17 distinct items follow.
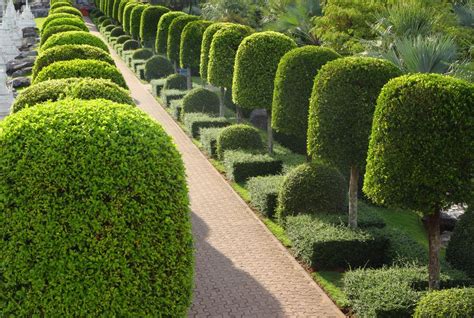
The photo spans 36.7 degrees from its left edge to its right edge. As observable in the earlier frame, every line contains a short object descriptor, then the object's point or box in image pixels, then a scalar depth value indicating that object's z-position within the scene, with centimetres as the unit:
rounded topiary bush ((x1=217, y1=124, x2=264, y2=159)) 2364
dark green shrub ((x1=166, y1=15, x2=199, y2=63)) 3853
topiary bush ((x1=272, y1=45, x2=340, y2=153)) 1991
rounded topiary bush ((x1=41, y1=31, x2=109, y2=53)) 2448
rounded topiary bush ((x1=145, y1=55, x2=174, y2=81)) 4278
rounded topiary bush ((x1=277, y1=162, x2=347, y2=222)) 1705
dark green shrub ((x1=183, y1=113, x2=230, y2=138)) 2806
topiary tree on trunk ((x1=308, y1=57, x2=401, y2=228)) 1571
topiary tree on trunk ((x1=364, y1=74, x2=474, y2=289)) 1211
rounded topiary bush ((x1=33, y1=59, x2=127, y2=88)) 1731
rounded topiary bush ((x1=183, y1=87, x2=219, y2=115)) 3069
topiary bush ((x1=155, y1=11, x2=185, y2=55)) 4203
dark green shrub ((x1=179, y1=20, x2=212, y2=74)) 3491
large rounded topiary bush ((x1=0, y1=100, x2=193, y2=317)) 795
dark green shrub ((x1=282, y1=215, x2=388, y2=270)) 1526
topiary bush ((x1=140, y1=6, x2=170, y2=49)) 4828
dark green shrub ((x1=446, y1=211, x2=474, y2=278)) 1400
